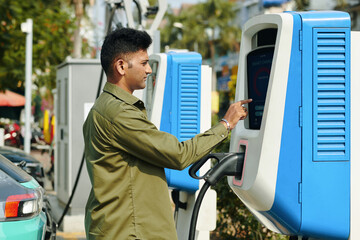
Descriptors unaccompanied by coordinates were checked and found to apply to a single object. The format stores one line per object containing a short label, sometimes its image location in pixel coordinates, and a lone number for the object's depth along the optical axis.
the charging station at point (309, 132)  2.66
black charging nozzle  2.77
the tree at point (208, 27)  52.56
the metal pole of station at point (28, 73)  12.37
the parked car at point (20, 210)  4.12
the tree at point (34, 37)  12.80
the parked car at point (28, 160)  8.24
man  2.58
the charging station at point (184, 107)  4.85
